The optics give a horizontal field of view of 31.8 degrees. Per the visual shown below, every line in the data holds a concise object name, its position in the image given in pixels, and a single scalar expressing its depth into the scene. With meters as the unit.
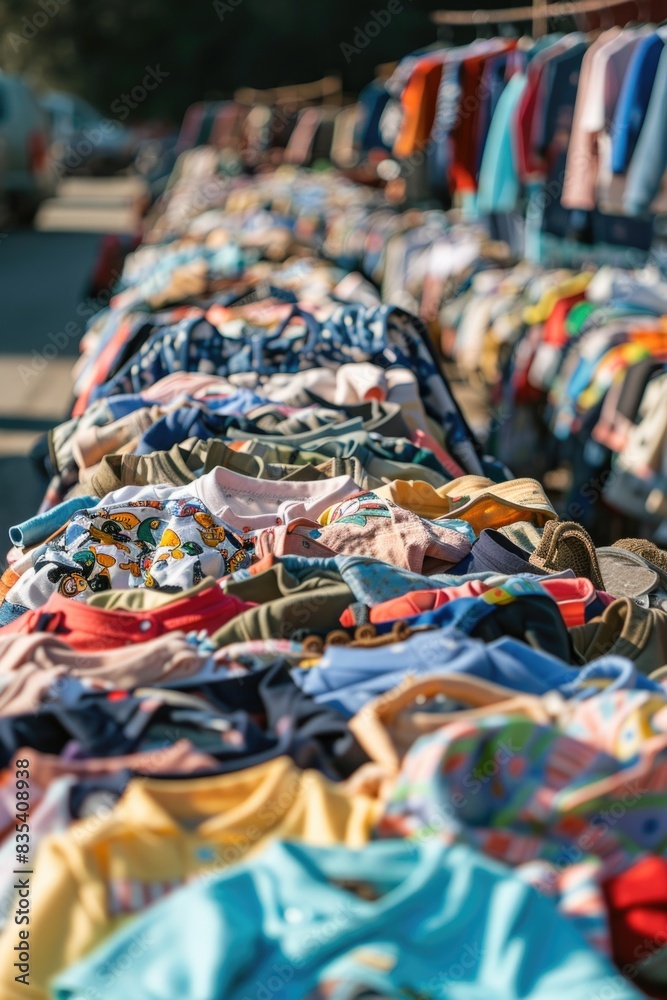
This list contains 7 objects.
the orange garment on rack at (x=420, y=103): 8.40
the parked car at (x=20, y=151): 19.34
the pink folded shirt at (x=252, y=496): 2.22
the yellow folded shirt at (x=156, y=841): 1.12
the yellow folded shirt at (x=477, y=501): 2.21
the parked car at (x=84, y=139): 31.45
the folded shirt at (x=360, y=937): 1.06
